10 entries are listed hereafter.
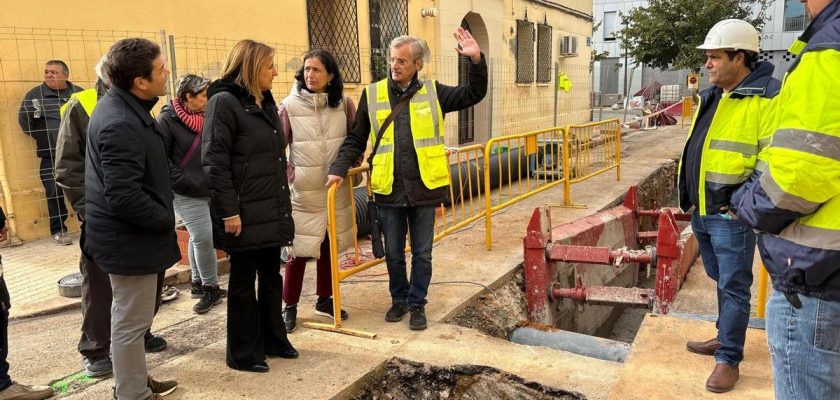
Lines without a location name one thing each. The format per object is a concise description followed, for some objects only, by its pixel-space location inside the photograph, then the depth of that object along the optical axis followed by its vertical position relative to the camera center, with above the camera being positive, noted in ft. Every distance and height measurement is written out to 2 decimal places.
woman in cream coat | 11.98 -0.91
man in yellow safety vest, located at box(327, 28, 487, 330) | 11.99 -0.92
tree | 77.41 +7.11
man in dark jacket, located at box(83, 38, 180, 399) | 8.55 -1.38
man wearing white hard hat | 8.87 -1.16
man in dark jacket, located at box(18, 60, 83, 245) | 18.51 -0.39
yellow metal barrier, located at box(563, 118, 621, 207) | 25.30 -3.23
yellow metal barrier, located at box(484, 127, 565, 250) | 18.89 -3.65
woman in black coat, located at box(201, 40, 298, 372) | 10.16 -1.39
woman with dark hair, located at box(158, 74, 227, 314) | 13.73 -1.59
